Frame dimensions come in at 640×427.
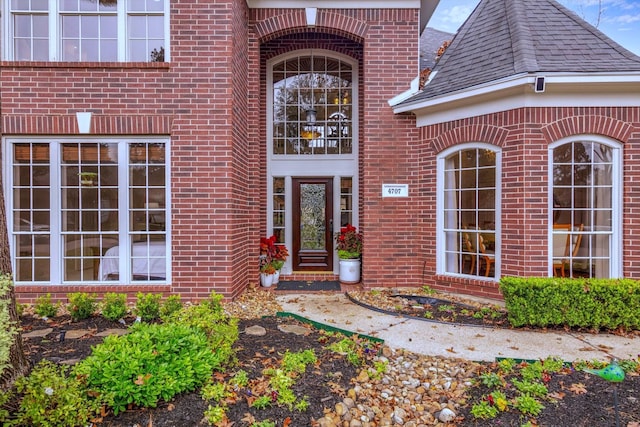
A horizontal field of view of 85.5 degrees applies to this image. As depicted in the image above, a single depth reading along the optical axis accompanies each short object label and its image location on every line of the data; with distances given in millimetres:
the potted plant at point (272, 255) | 6668
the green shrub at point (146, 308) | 4414
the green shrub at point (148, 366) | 2338
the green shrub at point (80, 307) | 4410
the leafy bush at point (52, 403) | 2070
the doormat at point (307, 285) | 6498
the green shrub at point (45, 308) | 4480
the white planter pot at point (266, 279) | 6617
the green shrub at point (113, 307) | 4395
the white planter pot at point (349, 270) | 6695
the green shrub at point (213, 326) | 3047
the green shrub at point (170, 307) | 4254
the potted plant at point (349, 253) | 6708
